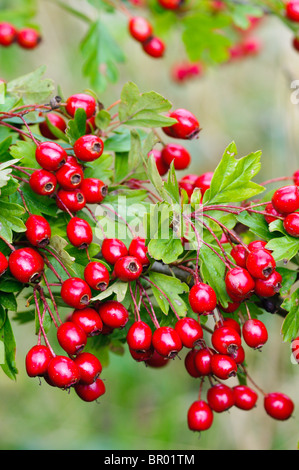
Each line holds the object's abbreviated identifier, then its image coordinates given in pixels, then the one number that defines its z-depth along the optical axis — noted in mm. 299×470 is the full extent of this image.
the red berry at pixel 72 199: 502
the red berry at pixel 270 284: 488
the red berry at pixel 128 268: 487
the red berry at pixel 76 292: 483
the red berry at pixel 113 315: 491
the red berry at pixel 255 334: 497
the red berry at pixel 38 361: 482
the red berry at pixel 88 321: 488
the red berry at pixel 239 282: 484
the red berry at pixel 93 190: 510
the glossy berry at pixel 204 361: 500
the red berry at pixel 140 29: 714
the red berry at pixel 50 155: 494
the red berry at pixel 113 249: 497
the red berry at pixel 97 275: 488
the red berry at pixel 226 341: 492
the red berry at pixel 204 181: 529
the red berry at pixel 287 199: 495
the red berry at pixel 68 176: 499
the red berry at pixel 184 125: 530
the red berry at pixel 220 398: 517
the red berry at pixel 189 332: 491
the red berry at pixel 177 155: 542
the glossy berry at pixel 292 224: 492
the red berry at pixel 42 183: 493
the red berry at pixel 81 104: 518
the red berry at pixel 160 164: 549
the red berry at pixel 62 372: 478
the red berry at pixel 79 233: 495
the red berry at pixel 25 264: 484
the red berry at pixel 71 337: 483
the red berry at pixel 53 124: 536
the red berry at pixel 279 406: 538
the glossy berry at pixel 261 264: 485
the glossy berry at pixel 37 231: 488
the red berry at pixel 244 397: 525
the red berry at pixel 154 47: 714
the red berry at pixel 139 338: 490
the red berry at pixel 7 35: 762
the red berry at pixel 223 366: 490
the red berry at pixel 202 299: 484
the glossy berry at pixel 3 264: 480
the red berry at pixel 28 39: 760
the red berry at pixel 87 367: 489
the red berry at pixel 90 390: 501
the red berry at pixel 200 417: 525
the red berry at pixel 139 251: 497
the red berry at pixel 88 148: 501
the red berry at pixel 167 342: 487
